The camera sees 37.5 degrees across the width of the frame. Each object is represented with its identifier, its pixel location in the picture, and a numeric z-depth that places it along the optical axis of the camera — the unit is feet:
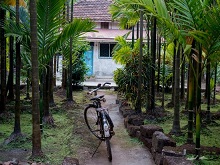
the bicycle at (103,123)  17.99
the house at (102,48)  74.13
